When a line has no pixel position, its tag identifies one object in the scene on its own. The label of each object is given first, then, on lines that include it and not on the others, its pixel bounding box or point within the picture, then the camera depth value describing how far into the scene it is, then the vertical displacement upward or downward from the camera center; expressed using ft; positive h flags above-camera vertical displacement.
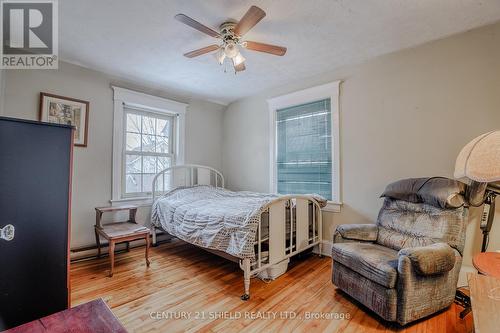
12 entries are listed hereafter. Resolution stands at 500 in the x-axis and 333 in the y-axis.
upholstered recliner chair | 5.34 -2.21
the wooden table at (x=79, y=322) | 2.67 -1.84
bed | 6.86 -1.88
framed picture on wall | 8.85 +2.33
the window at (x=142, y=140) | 10.77 +1.54
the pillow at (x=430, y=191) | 6.30 -0.63
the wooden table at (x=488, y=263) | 4.60 -2.01
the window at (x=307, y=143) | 10.08 +1.29
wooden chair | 8.20 -2.34
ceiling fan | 5.82 +3.67
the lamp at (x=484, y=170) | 4.99 +0.00
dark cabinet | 3.39 -0.76
